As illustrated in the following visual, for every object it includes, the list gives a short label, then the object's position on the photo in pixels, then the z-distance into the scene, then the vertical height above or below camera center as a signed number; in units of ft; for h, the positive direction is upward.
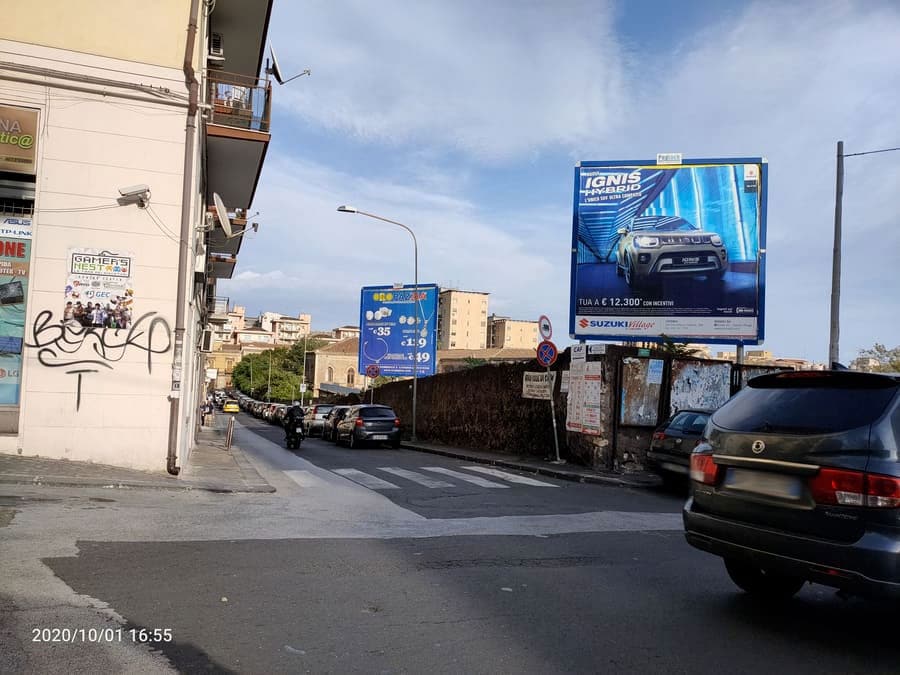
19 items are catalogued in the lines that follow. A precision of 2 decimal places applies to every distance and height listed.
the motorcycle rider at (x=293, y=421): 79.81 -7.59
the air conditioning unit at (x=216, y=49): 53.83 +22.75
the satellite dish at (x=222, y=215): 45.30 +8.19
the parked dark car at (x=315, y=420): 118.52 -10.99
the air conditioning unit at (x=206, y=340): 96.43 +0.84
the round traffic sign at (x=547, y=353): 56.90 +0.77
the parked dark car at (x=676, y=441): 41.22 -4.14
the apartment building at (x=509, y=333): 540.52 +21.24
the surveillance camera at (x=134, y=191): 39.86 +8.24
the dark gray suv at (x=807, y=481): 13.70 -2.15
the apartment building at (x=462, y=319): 499.92 +27.32
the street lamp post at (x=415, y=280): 101.55 +10.84
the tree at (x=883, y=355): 90.71 +3.15
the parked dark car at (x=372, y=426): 82.74 -8.09
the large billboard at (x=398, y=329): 107.65 +4.09
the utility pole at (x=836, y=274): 51.01 +7.22
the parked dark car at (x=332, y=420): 95.07 -9.04
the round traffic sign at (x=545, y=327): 56.65 +2.78
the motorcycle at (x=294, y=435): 79.71 -9.15
